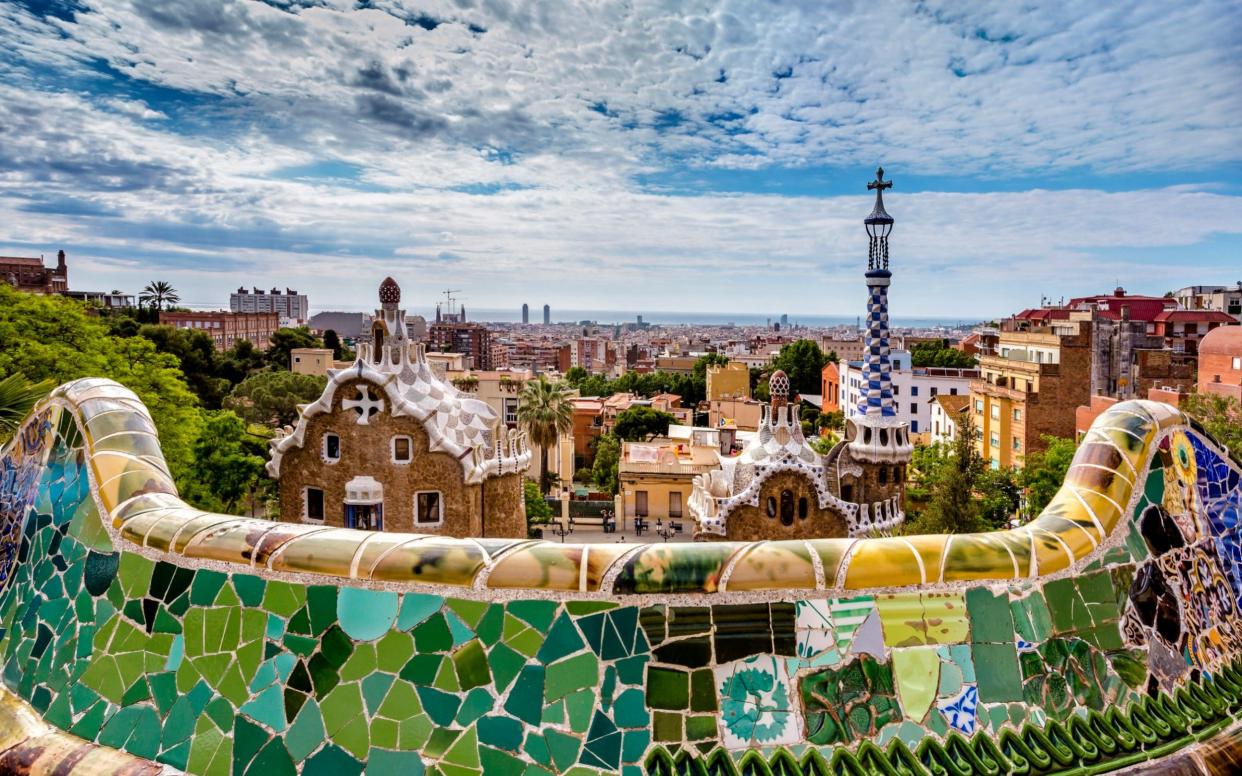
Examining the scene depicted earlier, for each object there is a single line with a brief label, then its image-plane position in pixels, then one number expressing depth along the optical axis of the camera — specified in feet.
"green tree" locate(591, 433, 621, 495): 144.84
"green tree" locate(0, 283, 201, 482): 56.70
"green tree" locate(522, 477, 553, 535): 96.07
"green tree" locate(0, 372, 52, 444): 30.27
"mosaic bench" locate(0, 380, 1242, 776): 10.74
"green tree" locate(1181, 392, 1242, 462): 65.21
